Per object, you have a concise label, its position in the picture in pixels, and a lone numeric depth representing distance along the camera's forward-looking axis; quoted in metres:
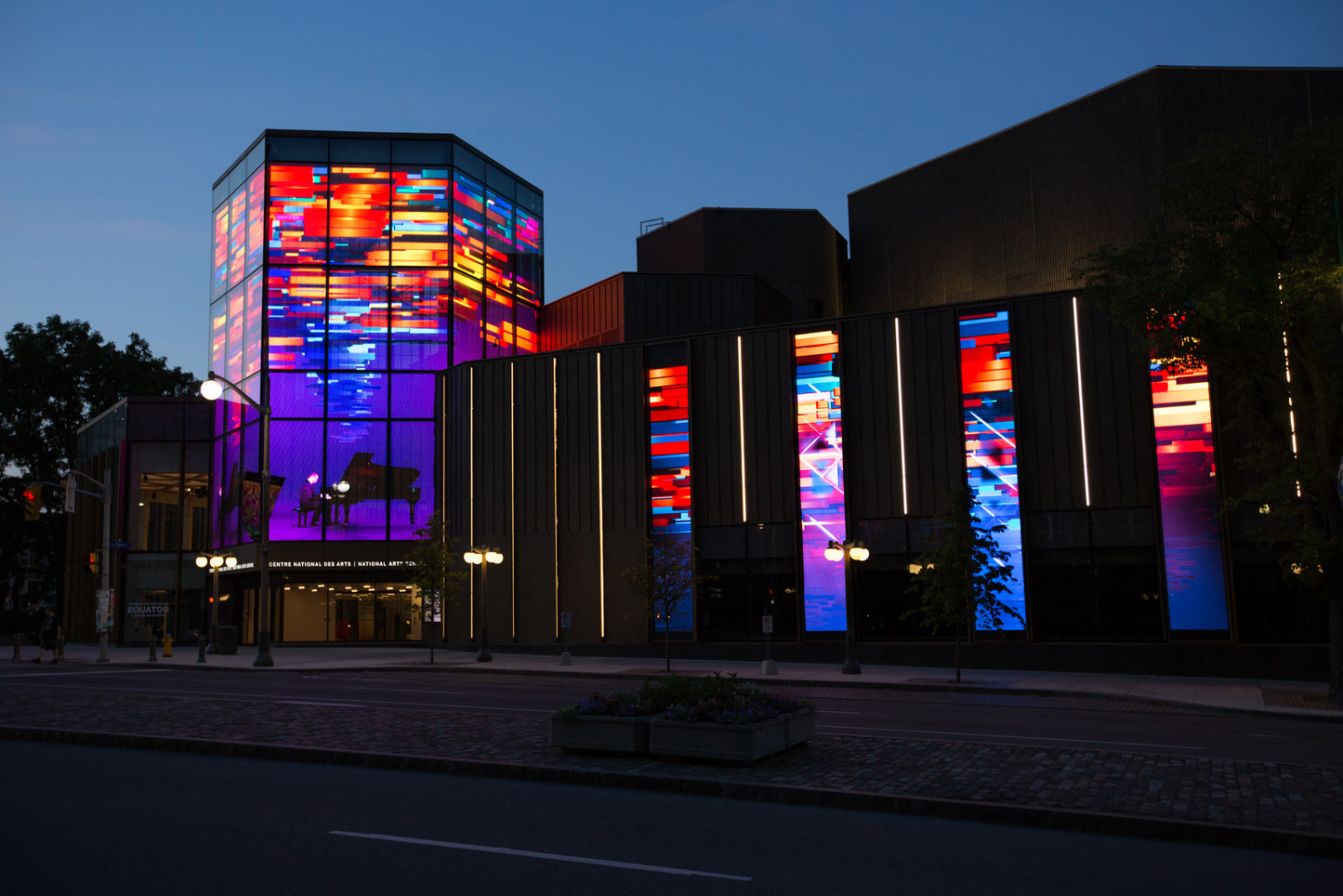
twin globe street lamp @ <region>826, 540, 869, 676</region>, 27.04
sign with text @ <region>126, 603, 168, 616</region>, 49.47
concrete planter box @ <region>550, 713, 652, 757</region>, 12.19
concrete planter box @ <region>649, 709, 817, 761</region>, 11.59
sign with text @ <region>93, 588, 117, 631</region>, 35.19
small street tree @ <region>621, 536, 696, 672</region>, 30.27
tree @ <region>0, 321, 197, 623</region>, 64.44
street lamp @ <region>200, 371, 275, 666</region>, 31.91
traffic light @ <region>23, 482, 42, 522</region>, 33.31
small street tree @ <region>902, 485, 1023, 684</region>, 25.16
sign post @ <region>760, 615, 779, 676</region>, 26.93
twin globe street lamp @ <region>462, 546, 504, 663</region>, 32.81
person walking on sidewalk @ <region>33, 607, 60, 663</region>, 35.75
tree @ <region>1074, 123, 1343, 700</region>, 21.38
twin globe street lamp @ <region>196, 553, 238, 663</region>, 39.03
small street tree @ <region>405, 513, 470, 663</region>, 34.38
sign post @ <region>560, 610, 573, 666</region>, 30.25
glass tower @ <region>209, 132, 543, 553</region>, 45.59
